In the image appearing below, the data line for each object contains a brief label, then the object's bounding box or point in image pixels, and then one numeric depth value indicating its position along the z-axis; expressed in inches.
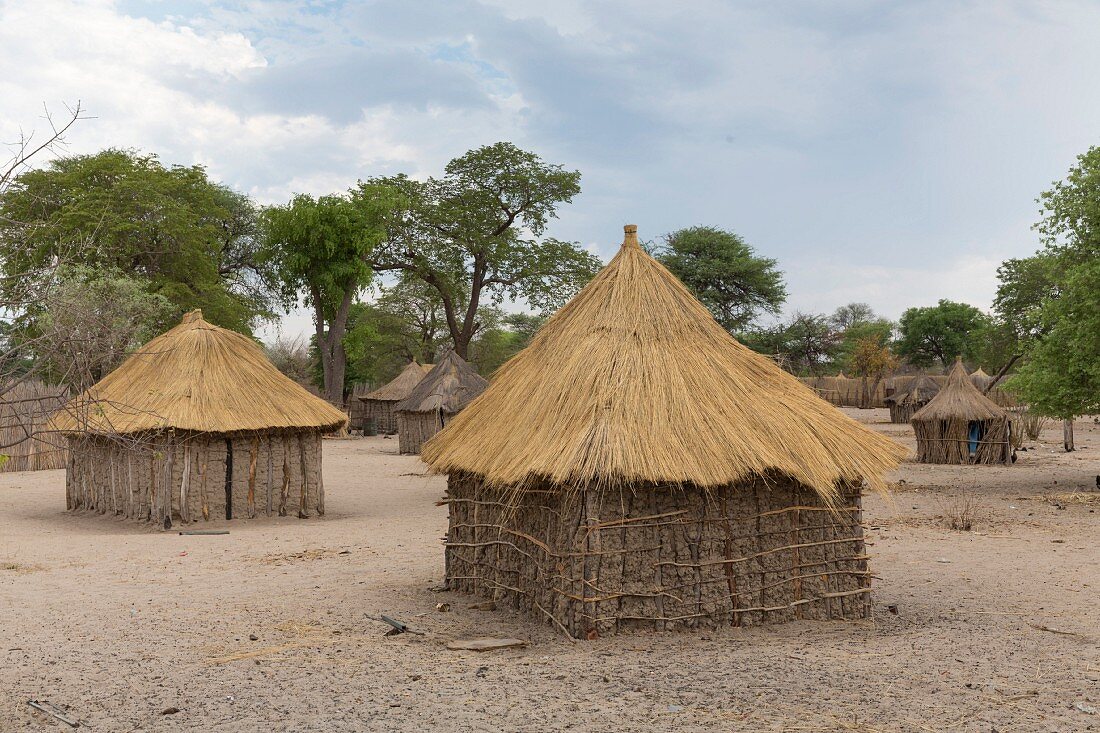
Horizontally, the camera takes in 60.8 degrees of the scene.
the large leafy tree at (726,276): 1285.7
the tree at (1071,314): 641.6
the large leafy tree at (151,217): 1022.4
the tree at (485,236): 1428.4
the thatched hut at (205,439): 537.3
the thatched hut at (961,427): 921.3
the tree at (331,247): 1454.2
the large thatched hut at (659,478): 276.7
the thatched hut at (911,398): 1509.6
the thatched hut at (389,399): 1486.2
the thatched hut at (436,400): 1116.5
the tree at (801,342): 1429.6
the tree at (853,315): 3486.7
